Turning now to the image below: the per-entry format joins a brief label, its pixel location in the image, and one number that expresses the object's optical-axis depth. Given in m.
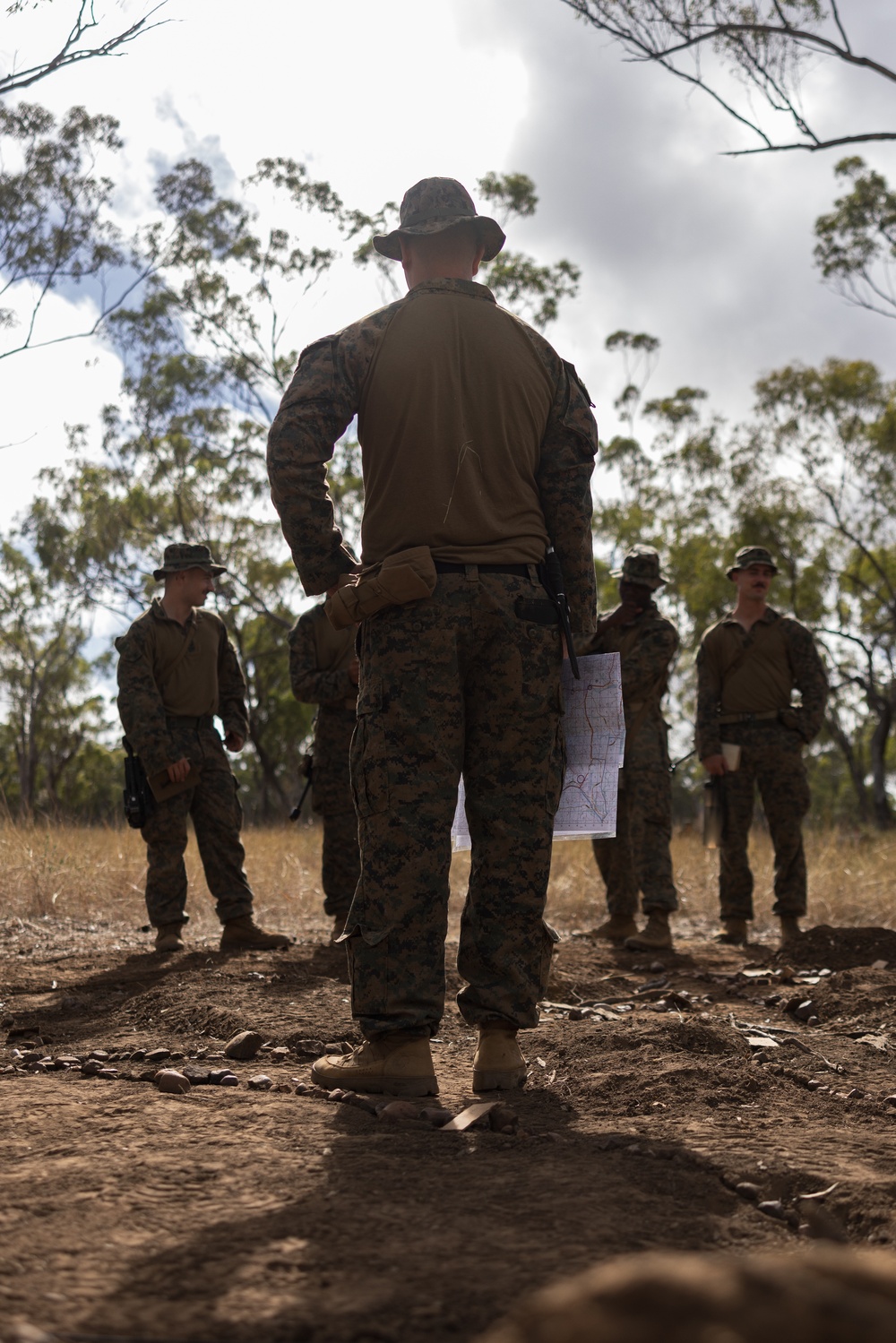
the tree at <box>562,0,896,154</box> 7.82
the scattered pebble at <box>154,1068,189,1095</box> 3.09
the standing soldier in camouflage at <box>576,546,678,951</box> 7.33
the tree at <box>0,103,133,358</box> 14.84
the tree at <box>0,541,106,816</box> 36.66
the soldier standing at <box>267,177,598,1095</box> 3.10
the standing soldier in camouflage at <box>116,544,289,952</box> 6.53
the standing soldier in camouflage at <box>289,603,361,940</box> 6.80
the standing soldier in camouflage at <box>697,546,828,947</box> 7.81
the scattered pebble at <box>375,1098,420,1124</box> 2.79
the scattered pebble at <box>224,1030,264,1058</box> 3.59
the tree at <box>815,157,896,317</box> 20.27
